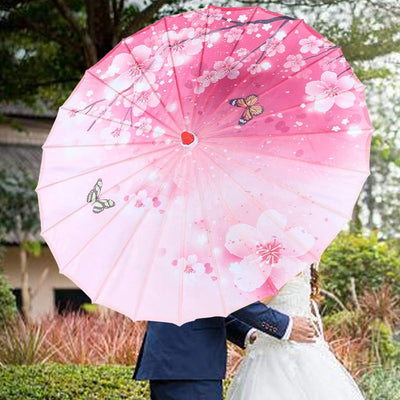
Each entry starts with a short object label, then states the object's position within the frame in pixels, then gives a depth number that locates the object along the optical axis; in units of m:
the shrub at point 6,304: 9.34
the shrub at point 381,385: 5.79
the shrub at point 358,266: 10.19
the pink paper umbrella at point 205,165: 2.98
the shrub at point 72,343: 7.12
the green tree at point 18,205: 8.22
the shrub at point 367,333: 6.90
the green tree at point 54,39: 8.91
